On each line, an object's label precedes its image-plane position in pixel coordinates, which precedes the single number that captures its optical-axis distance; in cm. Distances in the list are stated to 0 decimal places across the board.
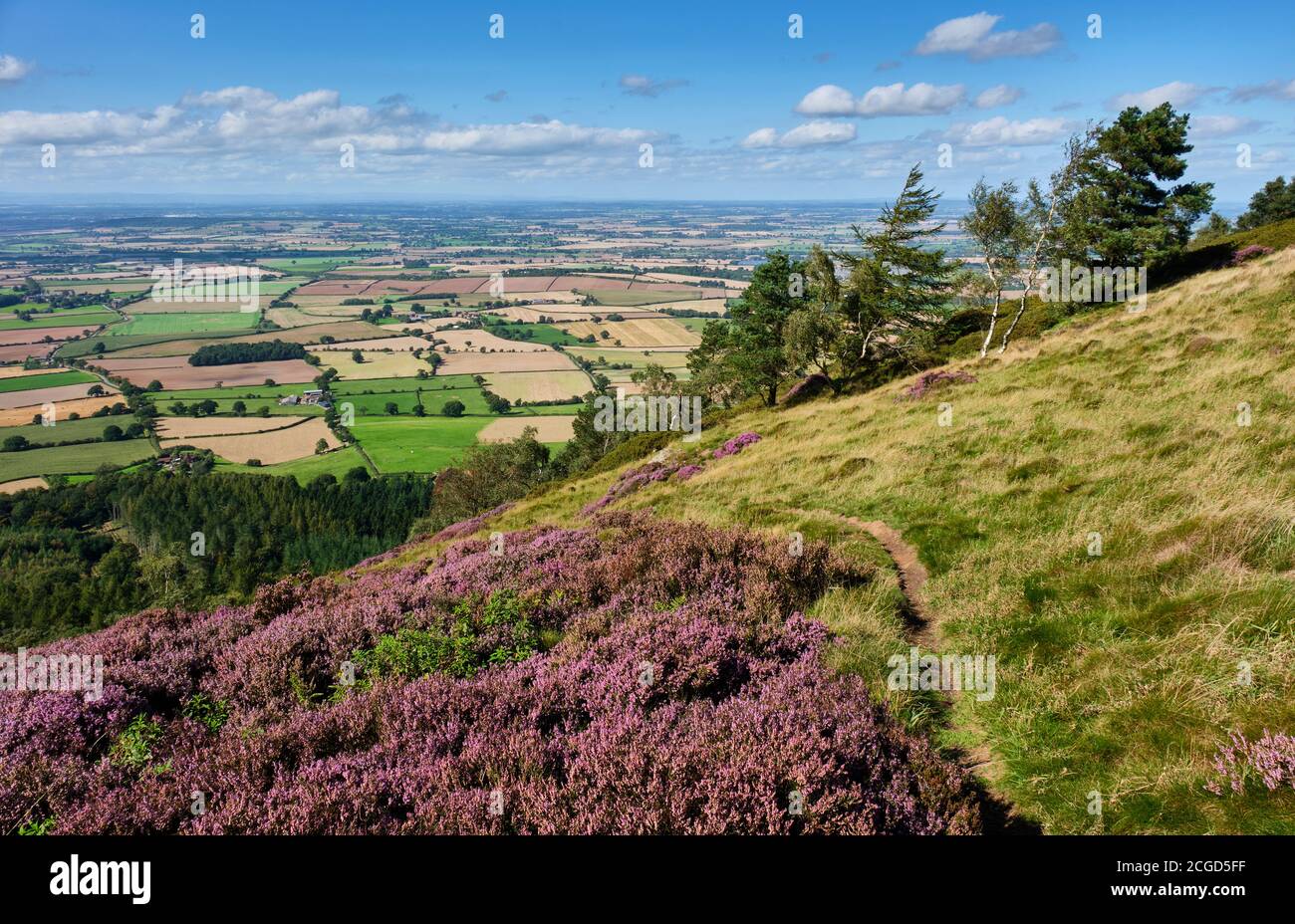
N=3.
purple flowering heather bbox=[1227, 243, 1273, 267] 4056
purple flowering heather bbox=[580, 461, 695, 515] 2786
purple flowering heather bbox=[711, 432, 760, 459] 3038
